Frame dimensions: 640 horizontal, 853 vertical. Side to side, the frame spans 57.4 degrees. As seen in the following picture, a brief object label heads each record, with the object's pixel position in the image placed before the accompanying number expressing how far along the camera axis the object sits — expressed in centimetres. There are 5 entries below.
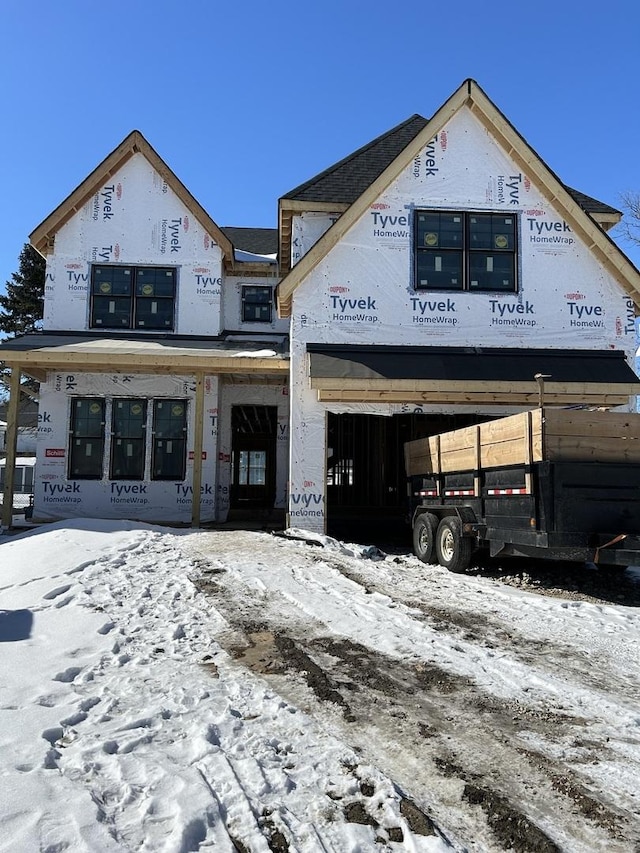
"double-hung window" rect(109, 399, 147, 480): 1453
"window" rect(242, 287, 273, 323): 1681
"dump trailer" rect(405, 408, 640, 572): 662
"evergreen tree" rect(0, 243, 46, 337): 3547
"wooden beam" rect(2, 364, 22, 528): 1256
